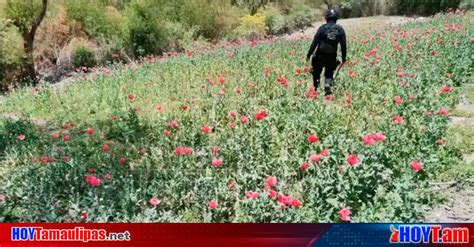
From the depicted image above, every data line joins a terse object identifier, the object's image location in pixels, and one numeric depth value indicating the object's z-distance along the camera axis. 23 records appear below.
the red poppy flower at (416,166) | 4.05
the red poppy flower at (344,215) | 3.51
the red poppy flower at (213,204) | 3.72
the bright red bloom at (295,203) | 3.54
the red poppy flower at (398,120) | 4.95
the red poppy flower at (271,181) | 3.76
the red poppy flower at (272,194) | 3.74
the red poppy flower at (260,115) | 5.16
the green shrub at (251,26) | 28.00
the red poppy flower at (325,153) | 4.25
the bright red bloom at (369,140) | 4.33
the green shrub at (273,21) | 30.95
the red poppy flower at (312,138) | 4.44
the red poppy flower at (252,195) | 3.76
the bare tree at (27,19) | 23.06
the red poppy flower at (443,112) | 5.56
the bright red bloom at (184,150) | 4.49
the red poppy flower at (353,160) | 3.99
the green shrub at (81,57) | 25.62
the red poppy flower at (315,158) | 4.20
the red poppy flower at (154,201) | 3.73
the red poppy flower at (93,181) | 3.89
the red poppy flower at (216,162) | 4.22
